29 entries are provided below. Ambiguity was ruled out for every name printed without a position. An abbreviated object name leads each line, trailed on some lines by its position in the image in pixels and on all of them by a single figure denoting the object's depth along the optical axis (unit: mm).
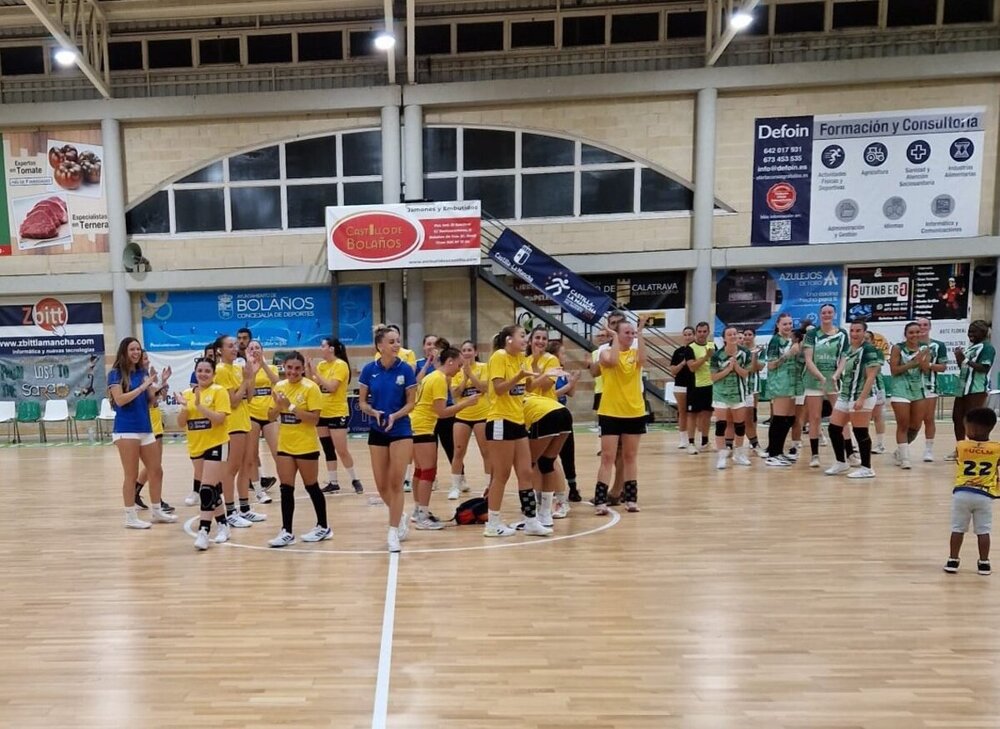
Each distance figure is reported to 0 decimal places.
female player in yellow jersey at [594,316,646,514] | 5398
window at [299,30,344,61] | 12422
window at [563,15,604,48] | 12234
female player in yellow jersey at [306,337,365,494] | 6008
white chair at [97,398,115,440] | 11672
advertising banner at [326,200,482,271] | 11438
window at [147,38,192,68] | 12516
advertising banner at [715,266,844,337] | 12164
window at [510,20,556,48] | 12305
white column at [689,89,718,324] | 11750
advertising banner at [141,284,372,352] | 12742
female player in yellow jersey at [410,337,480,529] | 5164
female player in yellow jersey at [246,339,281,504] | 5934
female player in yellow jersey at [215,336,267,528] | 5438
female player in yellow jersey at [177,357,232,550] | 4895
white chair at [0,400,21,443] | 11680
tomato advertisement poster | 12586
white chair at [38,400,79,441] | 11672
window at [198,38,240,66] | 12523
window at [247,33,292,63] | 12469
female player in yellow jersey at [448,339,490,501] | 5840
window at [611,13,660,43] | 12164
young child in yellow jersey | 3934
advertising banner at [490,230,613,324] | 11609
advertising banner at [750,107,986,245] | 11719
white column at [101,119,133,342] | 12367
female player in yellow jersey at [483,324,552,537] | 4902
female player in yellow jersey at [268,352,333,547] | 4668
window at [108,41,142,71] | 12508
